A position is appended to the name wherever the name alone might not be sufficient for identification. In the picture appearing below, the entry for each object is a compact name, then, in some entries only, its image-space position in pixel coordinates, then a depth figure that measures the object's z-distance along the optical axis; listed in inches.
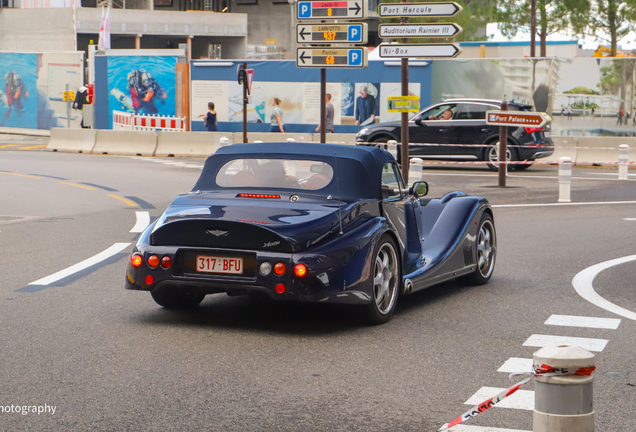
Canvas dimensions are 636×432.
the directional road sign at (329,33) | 689.6
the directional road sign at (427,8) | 650.2
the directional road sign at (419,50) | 668.7
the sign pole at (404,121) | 707.4
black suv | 908.6
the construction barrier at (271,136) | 1110.4
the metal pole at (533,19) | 1626.5
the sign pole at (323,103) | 686.7
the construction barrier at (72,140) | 1163.3
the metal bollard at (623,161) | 842.8
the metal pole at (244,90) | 1000.2
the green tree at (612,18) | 1626.8
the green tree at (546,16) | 1694.1
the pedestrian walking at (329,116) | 1091.9
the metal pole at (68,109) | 1470.2
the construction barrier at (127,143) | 1134.4
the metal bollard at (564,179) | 645.3
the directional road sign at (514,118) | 717.3
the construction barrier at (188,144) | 1111.0
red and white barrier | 1325.0
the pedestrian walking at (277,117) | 1234.0
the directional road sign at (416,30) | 669.3
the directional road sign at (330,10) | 671.1
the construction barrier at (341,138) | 1078.4
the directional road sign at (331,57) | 688.4
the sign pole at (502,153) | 743.7
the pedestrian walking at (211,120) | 1196.7
